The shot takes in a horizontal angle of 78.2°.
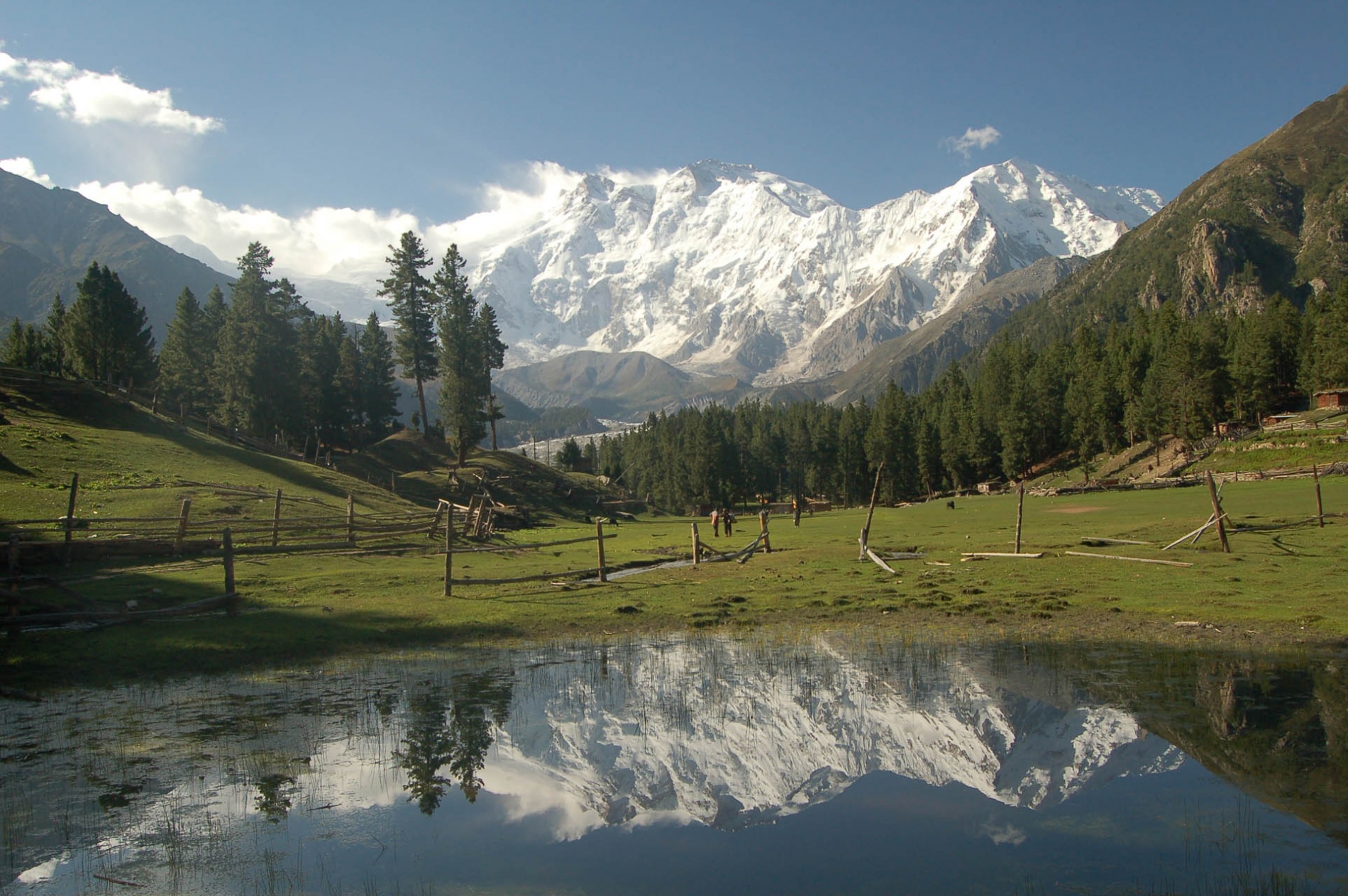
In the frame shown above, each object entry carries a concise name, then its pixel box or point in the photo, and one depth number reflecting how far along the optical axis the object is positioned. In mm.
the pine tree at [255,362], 85562
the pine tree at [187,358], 100875
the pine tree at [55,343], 105812
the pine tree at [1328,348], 90438
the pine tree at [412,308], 102650
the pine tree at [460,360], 96812
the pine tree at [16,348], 100875
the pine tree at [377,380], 116062
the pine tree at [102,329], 91000
